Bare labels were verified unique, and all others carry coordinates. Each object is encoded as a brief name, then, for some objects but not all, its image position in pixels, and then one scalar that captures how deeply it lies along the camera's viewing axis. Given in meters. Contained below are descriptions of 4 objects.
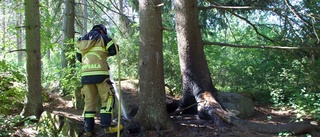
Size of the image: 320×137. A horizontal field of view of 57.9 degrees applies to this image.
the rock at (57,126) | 5.05
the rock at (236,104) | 7.21
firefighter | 4.99
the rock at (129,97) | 7.39
